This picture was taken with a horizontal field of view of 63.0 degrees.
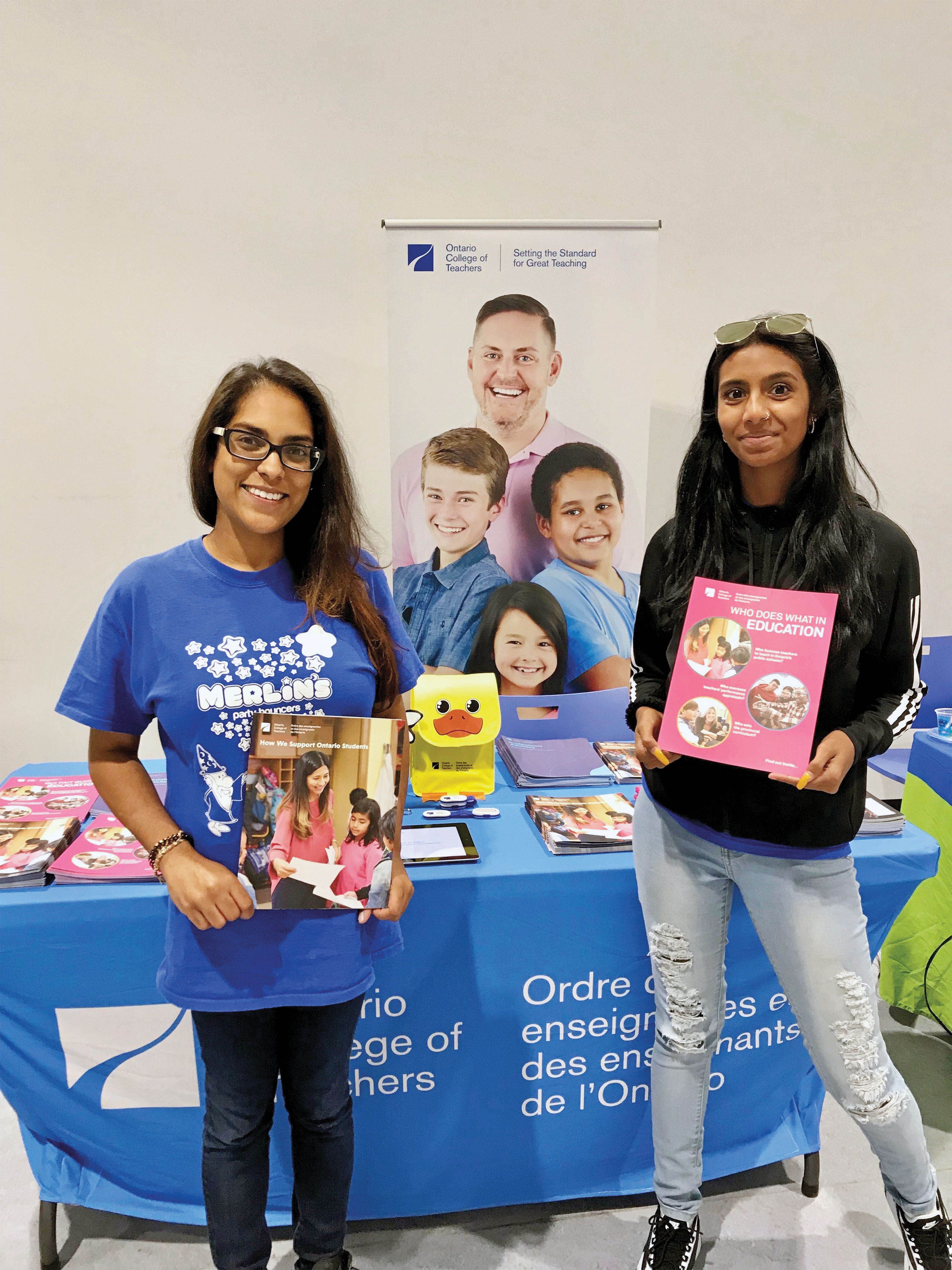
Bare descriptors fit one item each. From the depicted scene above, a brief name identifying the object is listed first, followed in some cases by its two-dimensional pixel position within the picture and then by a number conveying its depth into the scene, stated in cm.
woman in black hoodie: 115
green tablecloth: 204
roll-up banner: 271
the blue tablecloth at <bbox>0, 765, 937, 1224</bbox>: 141
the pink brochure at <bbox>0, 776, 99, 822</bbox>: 164
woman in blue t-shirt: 100
